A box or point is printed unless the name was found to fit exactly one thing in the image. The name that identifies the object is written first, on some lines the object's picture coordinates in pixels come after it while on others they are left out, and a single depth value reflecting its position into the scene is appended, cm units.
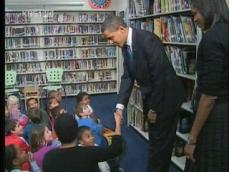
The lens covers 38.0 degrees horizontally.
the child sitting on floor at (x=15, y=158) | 202
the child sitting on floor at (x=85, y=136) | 235
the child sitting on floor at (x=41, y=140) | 251
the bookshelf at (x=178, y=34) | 287
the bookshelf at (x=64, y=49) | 619
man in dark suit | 211
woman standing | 131
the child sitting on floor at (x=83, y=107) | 333
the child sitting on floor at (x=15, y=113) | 328
